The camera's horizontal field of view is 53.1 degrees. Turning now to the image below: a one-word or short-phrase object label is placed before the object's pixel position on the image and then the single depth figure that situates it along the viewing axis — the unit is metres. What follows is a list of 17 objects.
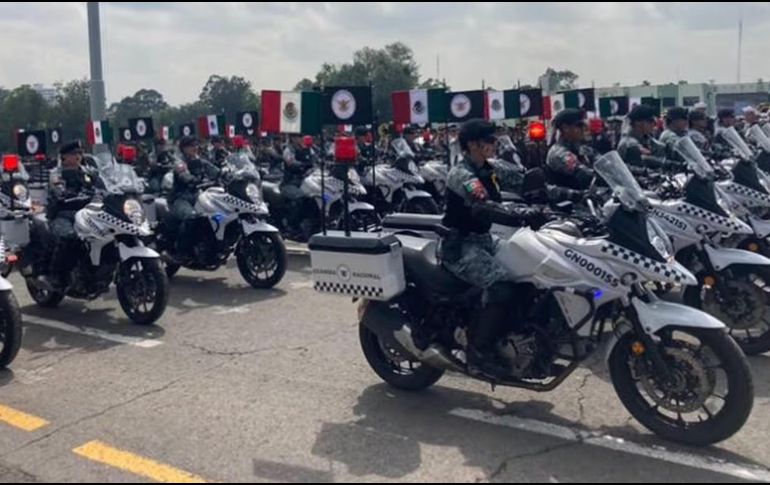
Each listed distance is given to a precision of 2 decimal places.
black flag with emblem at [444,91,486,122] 11.76
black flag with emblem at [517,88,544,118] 13.39
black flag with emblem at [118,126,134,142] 16.77
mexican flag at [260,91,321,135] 7.28
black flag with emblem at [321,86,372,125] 7.95
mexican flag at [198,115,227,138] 18.72
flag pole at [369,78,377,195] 6.91
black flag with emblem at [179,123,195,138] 19.62
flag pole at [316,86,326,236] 6.08
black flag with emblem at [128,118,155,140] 16.36
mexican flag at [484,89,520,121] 13.20
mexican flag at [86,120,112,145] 13.95
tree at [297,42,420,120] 45.82
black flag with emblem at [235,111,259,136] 19.17
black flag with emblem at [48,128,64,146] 16.28
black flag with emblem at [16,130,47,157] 12.39
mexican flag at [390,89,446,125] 12.01
